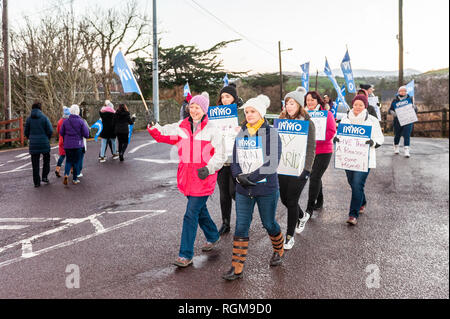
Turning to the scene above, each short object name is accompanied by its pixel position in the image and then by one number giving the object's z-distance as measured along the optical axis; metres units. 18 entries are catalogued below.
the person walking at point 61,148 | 9.52
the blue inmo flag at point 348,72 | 13.08
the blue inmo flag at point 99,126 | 12.29
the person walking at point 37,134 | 9.22
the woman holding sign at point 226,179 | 5.70
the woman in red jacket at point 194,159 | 4.47
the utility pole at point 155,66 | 22.07
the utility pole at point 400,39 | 23.22
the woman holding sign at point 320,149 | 6.09
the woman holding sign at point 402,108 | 12.31
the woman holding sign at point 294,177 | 4.84
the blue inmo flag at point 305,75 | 16.23
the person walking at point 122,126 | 12.70
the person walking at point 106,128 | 12.60
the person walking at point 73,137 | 9.20
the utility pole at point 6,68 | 18.61
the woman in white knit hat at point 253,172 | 4.18
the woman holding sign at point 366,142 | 6.08
